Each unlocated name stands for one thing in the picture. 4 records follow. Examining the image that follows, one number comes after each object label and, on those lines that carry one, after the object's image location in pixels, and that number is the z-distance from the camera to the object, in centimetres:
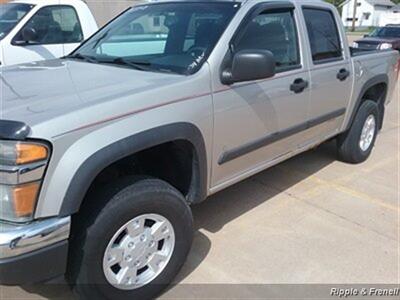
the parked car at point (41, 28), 615
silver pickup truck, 214
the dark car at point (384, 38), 1608
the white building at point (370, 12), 7319
